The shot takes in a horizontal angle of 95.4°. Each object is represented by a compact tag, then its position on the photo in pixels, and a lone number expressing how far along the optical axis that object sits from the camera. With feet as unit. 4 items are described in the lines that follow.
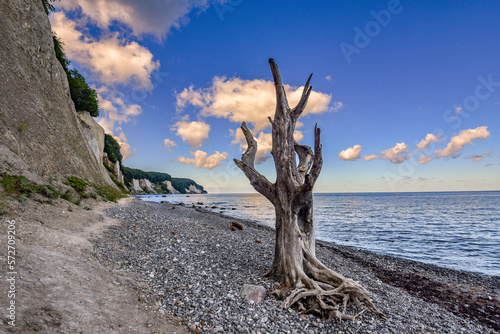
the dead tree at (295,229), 21.18
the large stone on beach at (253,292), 20.48
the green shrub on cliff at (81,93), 108.19
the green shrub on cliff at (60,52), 86.08
